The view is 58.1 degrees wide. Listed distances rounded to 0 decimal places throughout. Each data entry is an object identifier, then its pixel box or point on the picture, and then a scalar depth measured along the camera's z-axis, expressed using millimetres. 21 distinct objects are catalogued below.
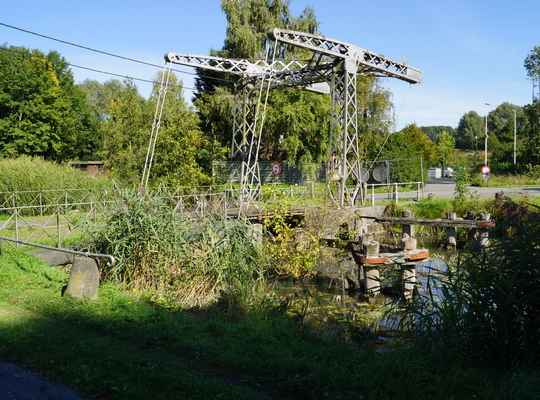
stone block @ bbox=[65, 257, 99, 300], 7816
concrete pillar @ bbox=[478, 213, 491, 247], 17184
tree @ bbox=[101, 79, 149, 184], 23953
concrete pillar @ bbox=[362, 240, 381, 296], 12180
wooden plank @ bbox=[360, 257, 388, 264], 12109
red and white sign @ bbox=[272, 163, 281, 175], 26688
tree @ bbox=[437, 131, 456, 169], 65500
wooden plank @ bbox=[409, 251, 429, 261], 12469
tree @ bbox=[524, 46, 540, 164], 42125
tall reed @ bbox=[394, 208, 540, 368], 5535
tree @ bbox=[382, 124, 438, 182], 33938
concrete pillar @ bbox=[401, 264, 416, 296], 11758
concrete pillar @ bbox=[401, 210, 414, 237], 18516
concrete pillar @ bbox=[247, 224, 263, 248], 10259
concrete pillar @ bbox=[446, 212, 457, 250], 18386
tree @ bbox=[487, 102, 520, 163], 55531
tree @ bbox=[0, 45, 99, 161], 37656
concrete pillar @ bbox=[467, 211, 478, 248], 18219
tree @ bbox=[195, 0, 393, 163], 30438
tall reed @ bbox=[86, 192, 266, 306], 8930
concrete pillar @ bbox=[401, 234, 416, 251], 12595
